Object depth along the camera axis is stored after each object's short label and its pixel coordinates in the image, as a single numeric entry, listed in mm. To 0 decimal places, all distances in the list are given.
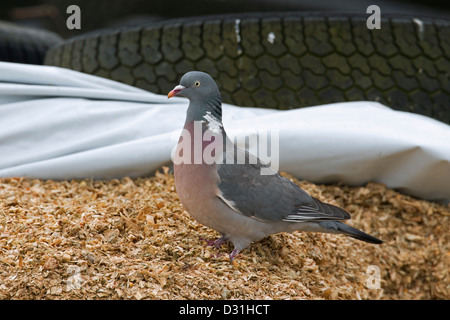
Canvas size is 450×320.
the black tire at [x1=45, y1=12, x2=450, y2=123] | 2561
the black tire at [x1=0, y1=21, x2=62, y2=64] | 3738
